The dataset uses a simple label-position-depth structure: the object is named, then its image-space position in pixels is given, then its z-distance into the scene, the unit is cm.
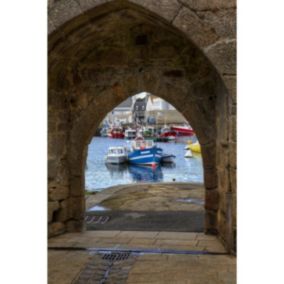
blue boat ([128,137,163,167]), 3475
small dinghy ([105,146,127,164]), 3544
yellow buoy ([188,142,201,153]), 4394
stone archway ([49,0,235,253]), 467
